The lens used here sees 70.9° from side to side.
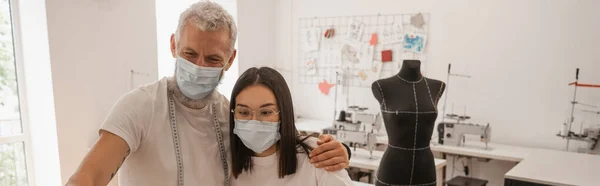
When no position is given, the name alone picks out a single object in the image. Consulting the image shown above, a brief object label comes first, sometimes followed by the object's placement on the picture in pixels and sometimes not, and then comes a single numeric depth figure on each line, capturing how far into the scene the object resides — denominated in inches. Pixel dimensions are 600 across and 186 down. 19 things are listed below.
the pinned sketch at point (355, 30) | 187.2
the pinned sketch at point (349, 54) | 189.6
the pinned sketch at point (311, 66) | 202.4
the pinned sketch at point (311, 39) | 201.2
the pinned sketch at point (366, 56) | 184.9
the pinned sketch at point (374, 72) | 184.0
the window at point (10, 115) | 121.6
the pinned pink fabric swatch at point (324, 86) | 199.4
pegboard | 177.0
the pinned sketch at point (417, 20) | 171.8
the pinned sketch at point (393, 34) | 176.9
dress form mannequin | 105.4
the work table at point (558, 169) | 106.3
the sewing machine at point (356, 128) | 132.9
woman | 52.5
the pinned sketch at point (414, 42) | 172.7
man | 44.0
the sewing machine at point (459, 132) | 140.6
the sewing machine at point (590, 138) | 134.9
